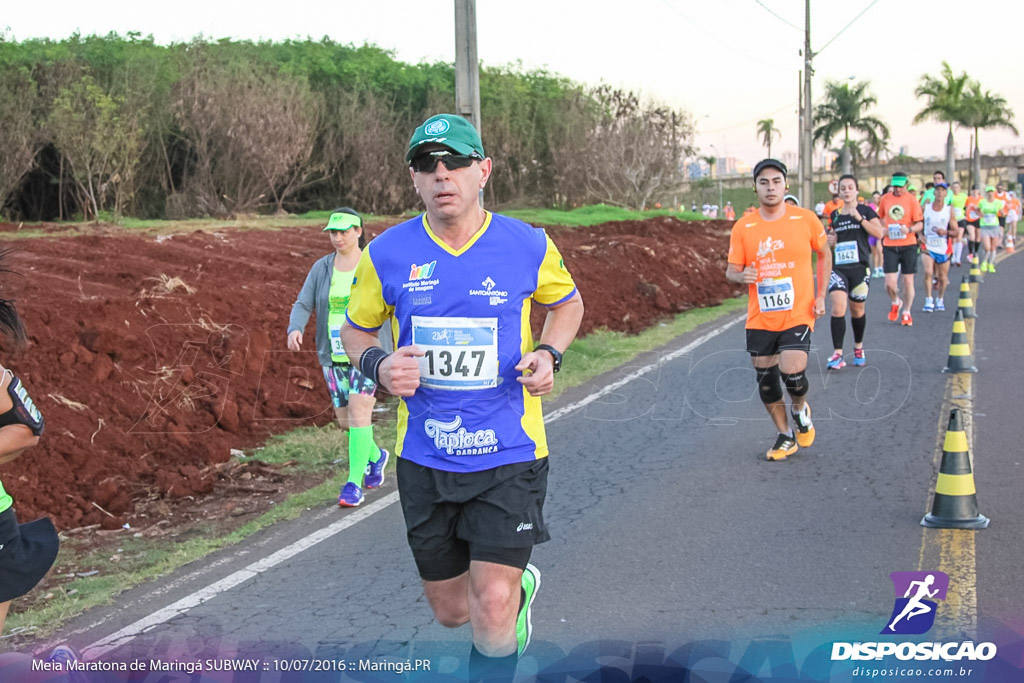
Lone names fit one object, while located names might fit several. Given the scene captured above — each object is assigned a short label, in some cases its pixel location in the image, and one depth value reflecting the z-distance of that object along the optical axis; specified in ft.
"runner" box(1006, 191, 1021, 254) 115.34
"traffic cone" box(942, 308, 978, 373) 39.73
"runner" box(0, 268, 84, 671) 11.63
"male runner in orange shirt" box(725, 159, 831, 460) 26.81
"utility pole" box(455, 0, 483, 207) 39.81
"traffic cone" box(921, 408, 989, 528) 20.98
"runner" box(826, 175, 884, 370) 41.22
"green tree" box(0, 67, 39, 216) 103.35
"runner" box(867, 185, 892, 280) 83.76
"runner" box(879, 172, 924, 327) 51.78
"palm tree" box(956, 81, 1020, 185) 228.22
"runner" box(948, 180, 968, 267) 82.48
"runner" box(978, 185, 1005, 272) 80.89
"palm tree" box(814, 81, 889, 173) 256.32
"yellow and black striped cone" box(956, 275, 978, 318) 53.52
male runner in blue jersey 12.86
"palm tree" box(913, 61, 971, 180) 224.94
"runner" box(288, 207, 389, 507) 25.22
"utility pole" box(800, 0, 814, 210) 122.31
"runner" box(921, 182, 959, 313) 58.29
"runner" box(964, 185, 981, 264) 83.30
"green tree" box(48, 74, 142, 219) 107.76
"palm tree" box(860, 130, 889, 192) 264.52
